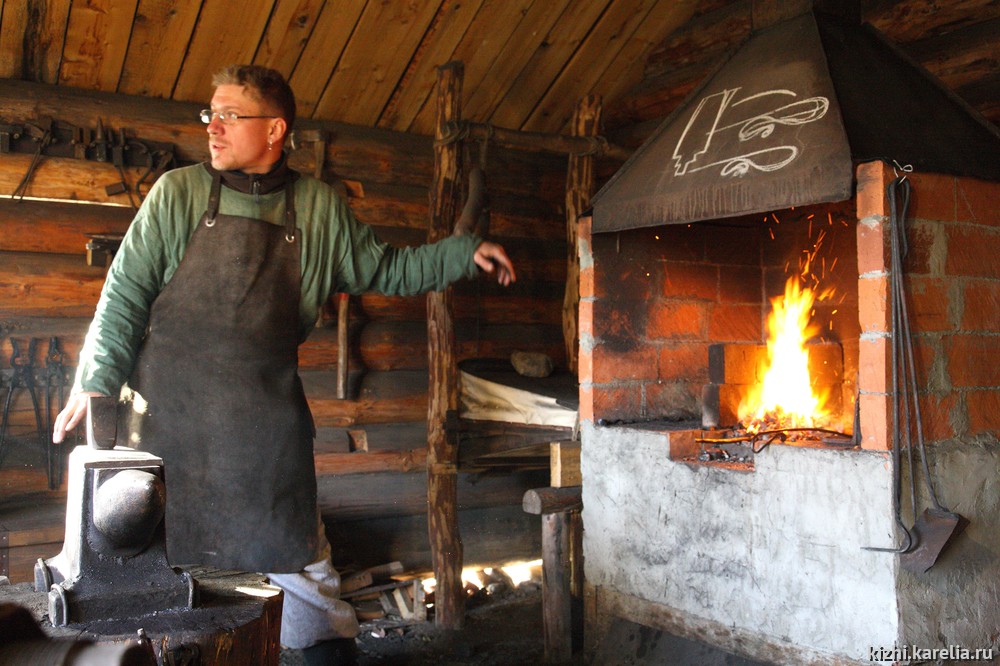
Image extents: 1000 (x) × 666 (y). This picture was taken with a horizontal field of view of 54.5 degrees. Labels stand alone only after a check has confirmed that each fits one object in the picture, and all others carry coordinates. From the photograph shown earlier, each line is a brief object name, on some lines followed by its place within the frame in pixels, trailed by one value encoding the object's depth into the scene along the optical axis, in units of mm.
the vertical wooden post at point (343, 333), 5008
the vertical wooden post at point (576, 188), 5051
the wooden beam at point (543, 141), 4621
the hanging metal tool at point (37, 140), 4367
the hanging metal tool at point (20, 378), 4340
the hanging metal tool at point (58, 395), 4387
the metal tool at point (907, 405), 2797
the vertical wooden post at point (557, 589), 4016
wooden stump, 1849
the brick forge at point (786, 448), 2893
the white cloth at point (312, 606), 3327
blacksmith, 2898
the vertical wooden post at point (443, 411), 4680
